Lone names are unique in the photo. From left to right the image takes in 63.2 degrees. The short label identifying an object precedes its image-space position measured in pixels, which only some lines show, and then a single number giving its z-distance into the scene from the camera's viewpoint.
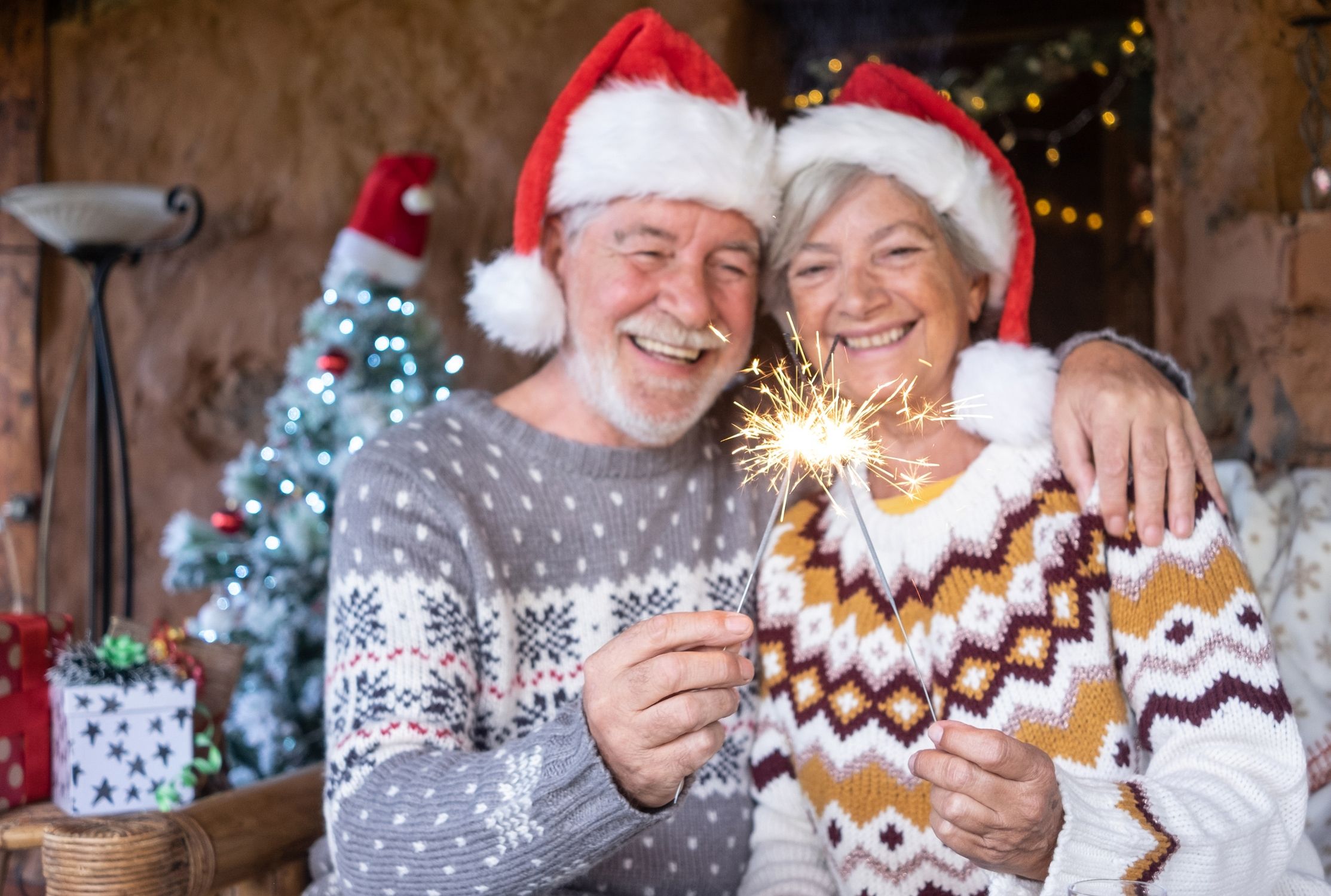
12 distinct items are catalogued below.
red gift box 1.69
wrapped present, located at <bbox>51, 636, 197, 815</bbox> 1.66
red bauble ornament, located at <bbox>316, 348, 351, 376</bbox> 2.59
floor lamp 2.70
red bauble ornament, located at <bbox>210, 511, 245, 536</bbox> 2.55
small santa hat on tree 2.73
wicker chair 1.28
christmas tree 2.49
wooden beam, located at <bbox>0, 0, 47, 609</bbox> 3.45
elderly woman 1.11
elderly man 1.19
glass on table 0.79
